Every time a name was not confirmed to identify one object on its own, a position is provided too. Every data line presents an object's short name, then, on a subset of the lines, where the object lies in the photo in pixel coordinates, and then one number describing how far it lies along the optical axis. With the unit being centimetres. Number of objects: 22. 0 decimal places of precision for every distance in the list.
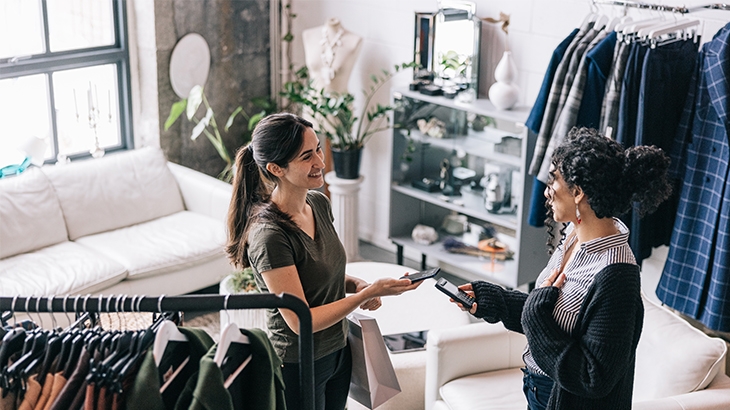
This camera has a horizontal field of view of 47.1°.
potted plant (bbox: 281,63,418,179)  477
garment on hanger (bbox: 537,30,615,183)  365
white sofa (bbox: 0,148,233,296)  407
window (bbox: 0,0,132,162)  458
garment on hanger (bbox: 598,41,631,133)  353
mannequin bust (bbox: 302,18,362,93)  494
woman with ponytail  216
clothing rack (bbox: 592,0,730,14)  337
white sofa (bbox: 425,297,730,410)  266
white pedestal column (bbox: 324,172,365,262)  493
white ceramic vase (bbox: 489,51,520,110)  416
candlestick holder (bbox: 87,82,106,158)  483
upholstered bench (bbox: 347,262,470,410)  320
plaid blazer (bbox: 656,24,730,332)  334
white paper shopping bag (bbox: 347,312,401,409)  237
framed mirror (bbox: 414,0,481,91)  442
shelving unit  423
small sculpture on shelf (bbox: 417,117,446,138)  454
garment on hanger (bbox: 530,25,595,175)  374
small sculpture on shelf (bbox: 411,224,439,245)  482
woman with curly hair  194
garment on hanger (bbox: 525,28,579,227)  378
